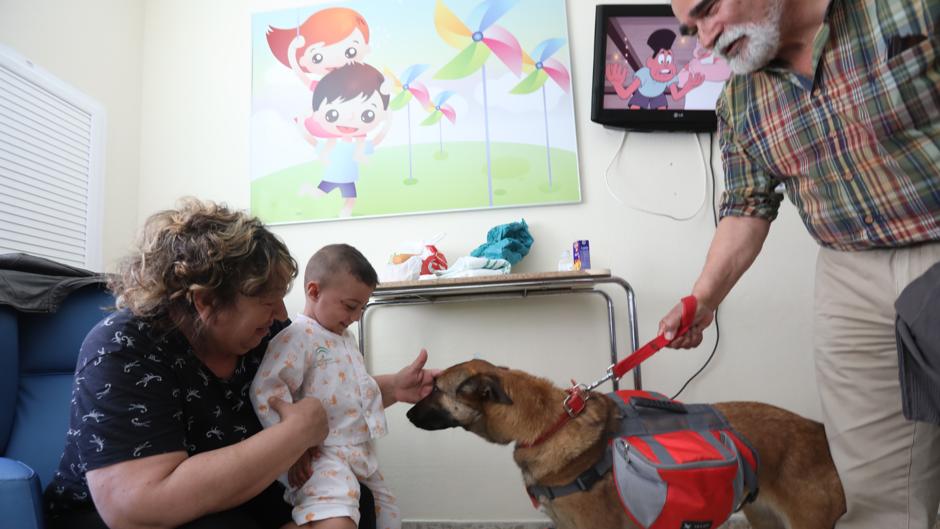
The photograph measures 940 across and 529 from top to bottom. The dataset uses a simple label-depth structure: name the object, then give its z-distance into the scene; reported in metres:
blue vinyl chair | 1.46
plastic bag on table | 2.37
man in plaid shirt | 1.14
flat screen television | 2.57
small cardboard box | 2.31
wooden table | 2.10
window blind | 2.27
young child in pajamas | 1.28
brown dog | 1.49
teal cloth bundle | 2.44
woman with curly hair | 0.95
